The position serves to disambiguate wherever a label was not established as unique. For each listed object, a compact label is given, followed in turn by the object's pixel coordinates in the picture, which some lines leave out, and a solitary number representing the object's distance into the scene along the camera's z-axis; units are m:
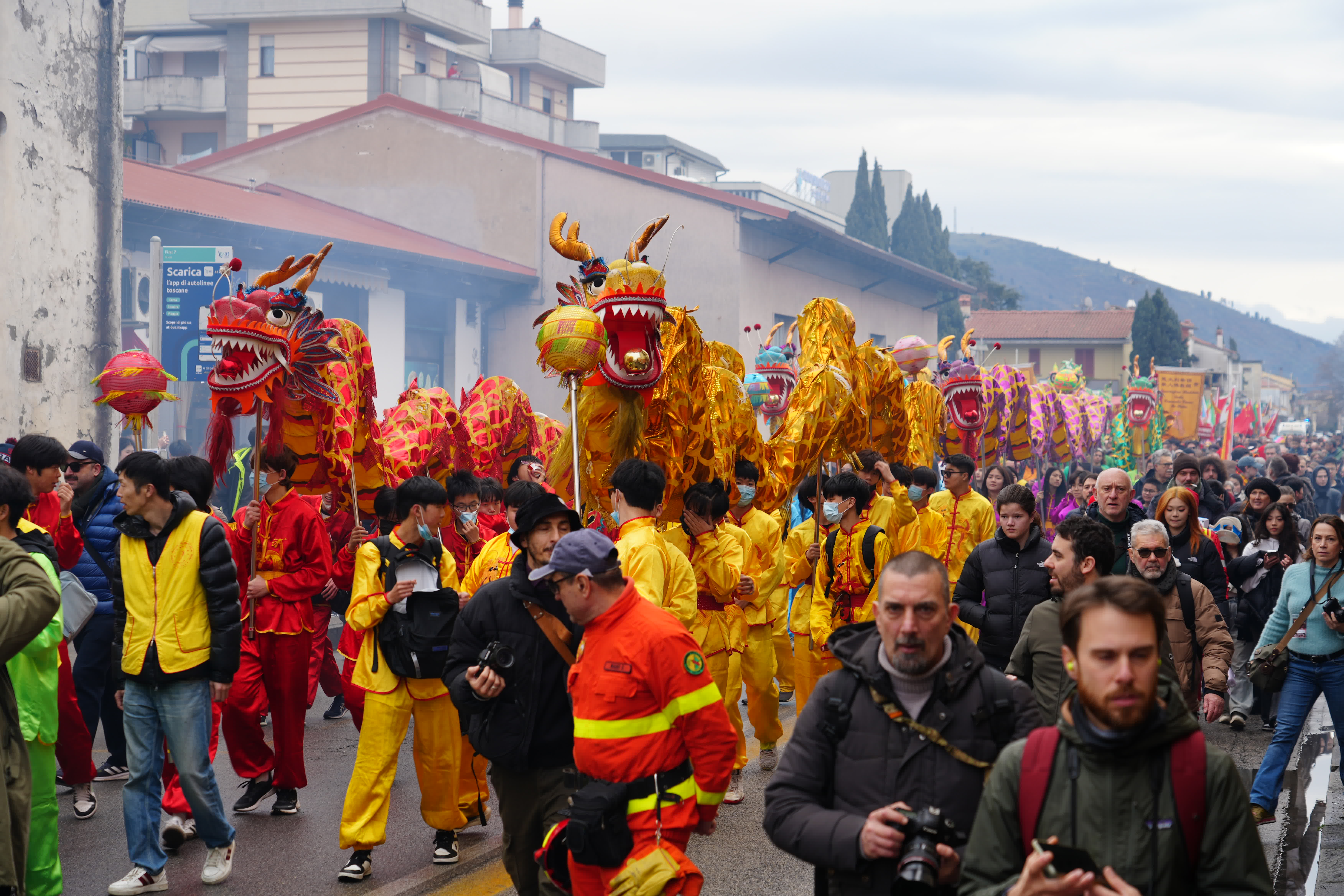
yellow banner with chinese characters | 35.97
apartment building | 39.62
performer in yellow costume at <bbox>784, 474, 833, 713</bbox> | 8.70
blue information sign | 13.84
